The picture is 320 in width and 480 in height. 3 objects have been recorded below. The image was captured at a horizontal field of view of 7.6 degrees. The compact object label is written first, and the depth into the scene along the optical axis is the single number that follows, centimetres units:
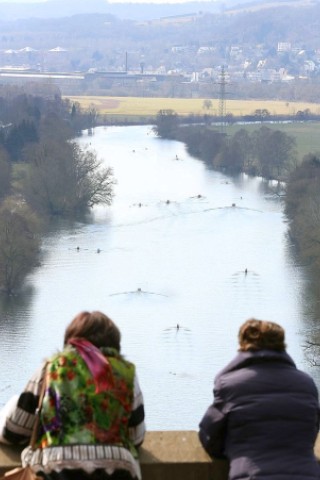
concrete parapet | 1066
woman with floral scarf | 1006
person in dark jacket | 1037
